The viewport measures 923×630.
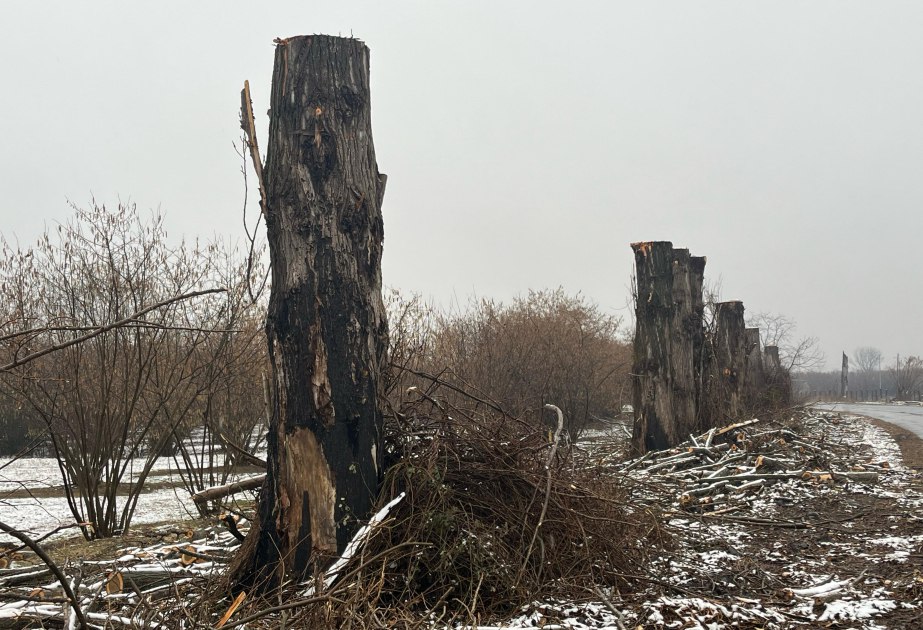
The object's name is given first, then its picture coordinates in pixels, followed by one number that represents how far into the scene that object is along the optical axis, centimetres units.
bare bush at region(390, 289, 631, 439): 1553
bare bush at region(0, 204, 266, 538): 830
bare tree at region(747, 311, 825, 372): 2154
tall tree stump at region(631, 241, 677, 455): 1098
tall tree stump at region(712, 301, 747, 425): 1184
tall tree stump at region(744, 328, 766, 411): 1566
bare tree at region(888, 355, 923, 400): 4467
